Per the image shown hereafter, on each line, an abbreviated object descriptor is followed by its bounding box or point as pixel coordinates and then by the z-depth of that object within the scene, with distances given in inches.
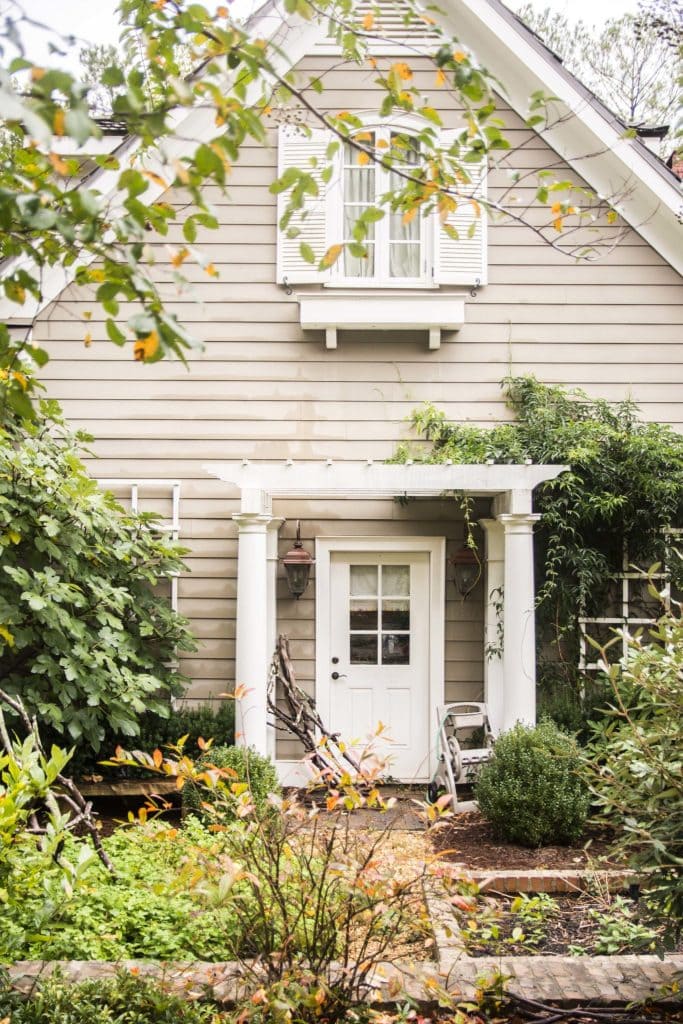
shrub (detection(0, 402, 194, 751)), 255.9
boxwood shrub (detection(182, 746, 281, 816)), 246.5
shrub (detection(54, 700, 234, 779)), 282.8
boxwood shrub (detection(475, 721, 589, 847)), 242.7
